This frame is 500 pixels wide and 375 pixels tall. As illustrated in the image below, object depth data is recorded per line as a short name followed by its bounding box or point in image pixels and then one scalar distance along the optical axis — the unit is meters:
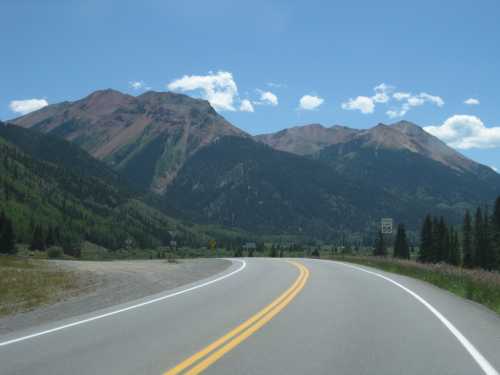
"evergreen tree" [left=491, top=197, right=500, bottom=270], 65.93
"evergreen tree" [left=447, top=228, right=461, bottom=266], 81.65
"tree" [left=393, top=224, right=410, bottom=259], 93.88
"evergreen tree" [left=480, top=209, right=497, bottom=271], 68.29
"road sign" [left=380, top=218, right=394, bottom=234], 38.19
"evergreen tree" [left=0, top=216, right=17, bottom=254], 84.01
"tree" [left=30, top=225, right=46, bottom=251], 108.70
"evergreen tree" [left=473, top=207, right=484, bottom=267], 70.94
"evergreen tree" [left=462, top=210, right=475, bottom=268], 73.98
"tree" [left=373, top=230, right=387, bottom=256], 95.56
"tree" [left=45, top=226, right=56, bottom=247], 118.44
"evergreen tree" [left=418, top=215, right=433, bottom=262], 79.94
